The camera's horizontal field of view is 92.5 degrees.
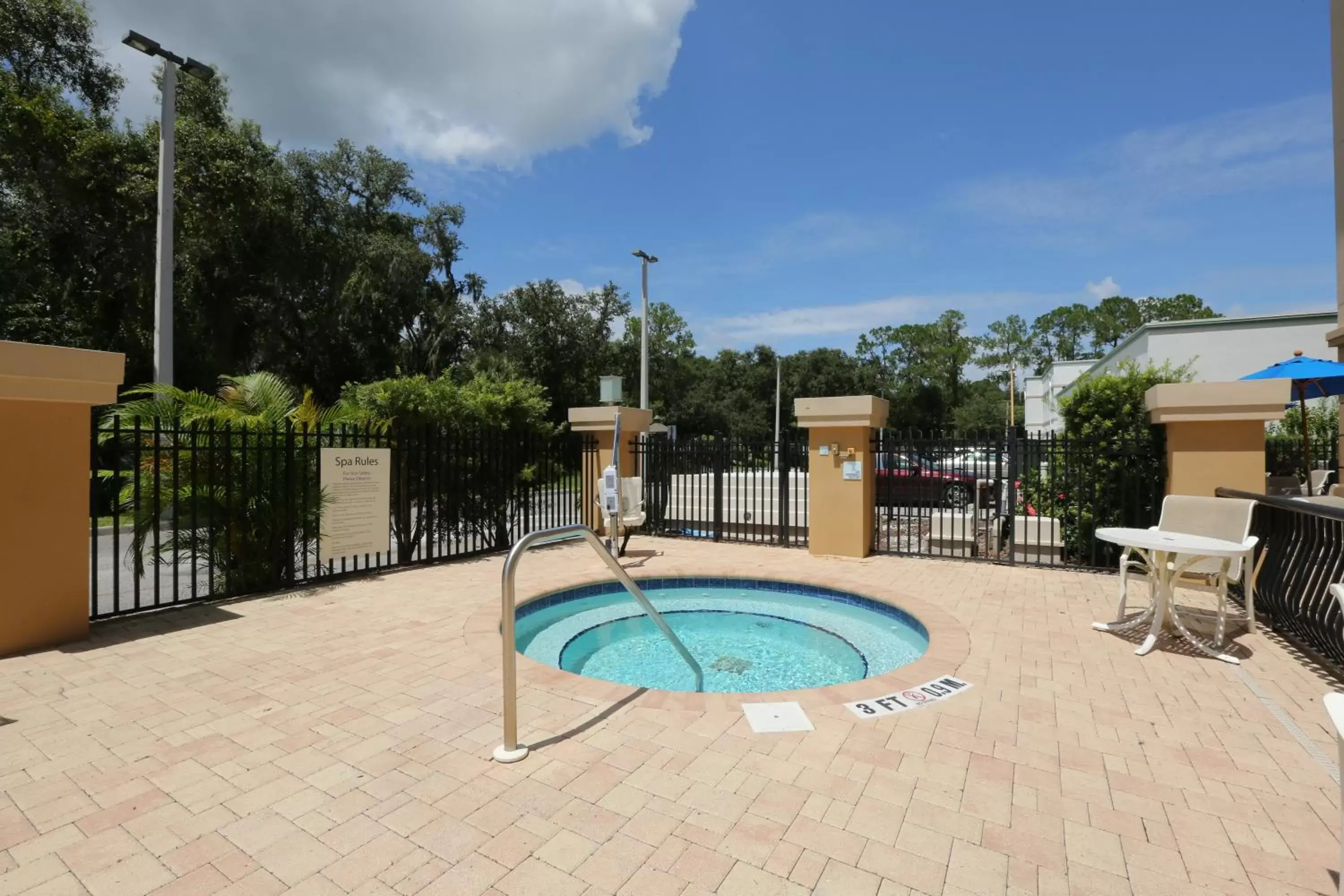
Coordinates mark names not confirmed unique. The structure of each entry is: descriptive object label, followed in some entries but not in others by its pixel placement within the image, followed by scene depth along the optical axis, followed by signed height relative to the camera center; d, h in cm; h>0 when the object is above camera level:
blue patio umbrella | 789 +106
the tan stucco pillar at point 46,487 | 471 -23
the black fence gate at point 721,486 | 1030 -50
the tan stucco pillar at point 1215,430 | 683 +32
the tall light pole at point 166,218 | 906 +350
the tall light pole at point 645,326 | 1833 +387
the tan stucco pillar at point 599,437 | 1071 +35
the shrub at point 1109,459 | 784 -1
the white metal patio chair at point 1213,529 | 502 -60
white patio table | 465 -73
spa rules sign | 720 -51
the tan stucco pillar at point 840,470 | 880 -17
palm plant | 610 -21
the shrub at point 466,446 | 854 +16
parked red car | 1043 -60
